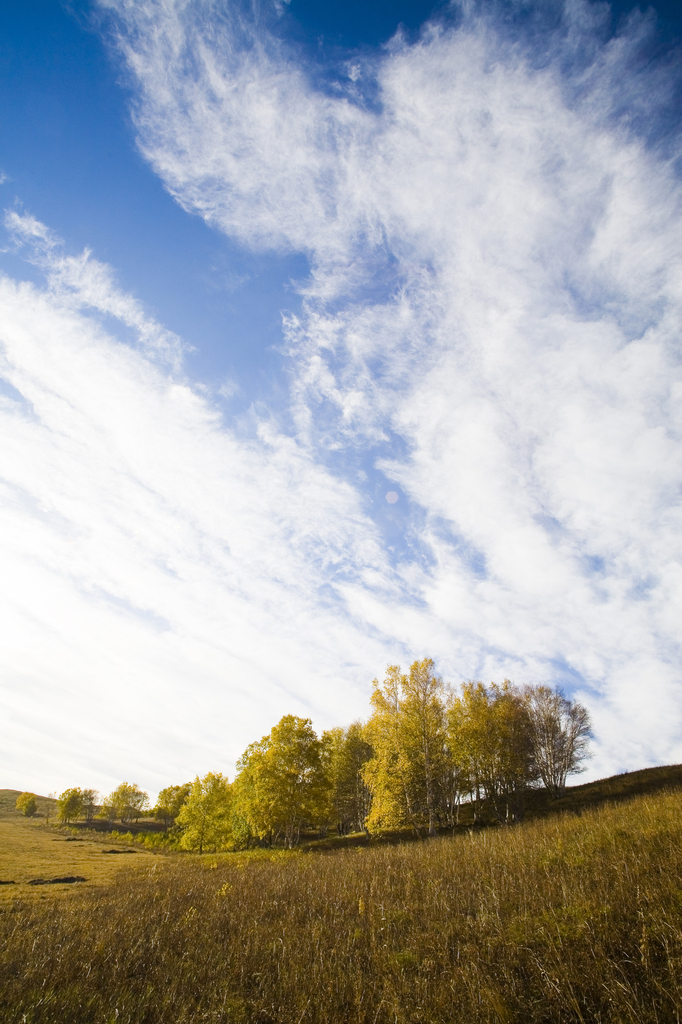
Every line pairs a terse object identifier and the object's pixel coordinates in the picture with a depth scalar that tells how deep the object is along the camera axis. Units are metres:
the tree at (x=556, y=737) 38.16
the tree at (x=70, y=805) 81.23
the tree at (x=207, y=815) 41.91
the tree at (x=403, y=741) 24.42
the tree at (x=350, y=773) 46.03
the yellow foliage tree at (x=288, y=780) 29.53
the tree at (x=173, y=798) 75.31
